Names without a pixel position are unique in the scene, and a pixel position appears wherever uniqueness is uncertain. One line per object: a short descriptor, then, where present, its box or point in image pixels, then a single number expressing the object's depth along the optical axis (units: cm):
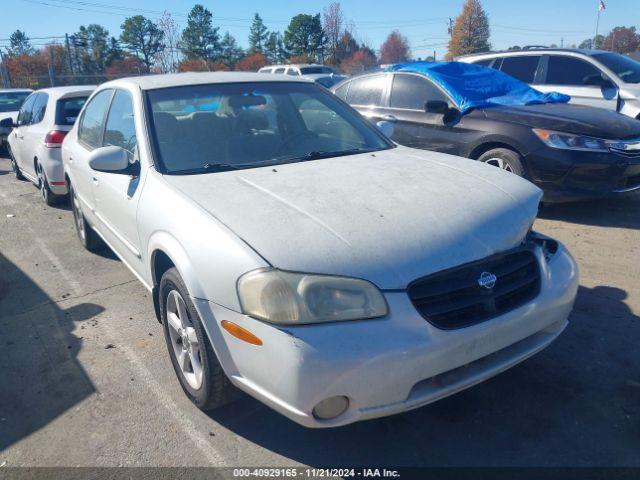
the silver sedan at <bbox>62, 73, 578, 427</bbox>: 210
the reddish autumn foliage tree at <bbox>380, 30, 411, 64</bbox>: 8934
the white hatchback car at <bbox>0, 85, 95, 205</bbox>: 675
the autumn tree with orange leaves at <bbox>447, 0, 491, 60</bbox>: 6550
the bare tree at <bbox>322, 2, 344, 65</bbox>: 6300
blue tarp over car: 624
